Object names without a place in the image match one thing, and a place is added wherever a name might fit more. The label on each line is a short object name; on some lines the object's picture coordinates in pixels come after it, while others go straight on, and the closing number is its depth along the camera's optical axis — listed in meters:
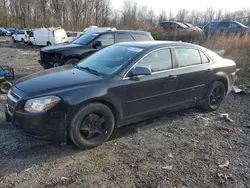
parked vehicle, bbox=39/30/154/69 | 8.20
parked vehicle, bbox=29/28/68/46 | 21.61
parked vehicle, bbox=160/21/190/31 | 22.40
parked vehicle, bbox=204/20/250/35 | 19.05
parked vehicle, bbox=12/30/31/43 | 26.59
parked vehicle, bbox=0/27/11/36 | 40.03
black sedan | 3.38
